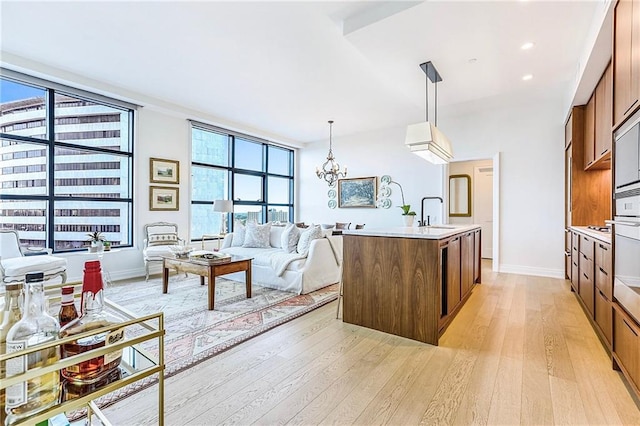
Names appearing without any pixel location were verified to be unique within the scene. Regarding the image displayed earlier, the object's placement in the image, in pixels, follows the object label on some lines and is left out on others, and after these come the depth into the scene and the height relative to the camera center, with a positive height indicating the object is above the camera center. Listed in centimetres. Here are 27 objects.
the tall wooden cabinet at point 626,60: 178 +96
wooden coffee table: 338 -65
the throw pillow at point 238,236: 513 -39
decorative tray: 357 -55
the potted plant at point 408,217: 372 -4
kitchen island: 250 -59
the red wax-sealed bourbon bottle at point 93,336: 86 -35
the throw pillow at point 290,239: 441 -38
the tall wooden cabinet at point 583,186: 395 +36
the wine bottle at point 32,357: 72 -36
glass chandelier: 641 +85
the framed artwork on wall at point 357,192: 724 +49
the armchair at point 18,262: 321 -56
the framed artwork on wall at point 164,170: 534 +73
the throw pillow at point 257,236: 497 -38
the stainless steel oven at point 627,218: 176 -2
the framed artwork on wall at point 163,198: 533 +25
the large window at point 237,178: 619 +79
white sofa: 403 -73
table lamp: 575 +11
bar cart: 70 -47
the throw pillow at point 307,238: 426 -35
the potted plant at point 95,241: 441 -43
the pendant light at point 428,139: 325 +80
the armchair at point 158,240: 472 -48
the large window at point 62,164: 407 +68
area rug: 230 -104
